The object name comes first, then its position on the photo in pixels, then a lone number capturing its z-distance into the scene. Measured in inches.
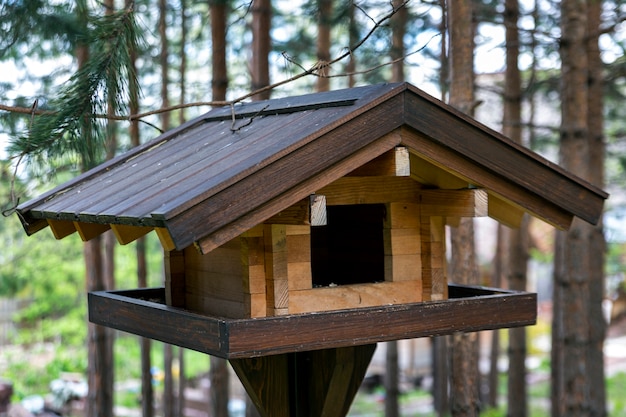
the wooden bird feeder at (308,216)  131.7
